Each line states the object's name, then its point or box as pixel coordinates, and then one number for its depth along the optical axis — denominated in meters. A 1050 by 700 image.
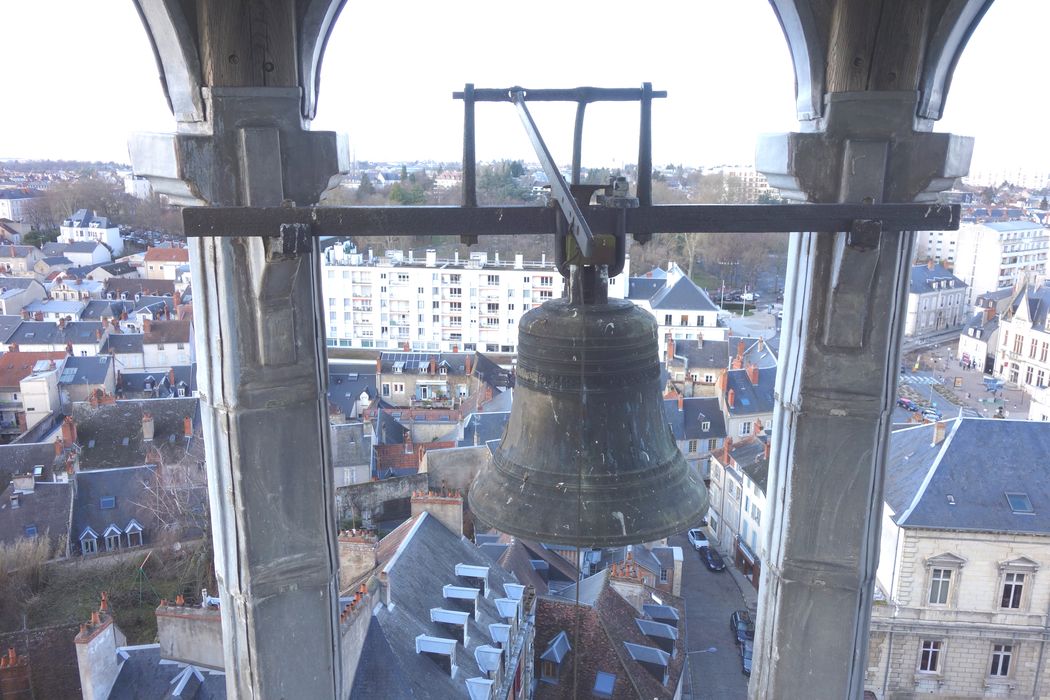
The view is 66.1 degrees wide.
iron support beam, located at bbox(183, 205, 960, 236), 2.04
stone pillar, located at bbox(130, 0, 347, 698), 2.29
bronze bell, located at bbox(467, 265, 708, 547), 2.28
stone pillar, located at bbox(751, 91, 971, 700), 2.51
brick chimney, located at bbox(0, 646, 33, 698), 10.55
